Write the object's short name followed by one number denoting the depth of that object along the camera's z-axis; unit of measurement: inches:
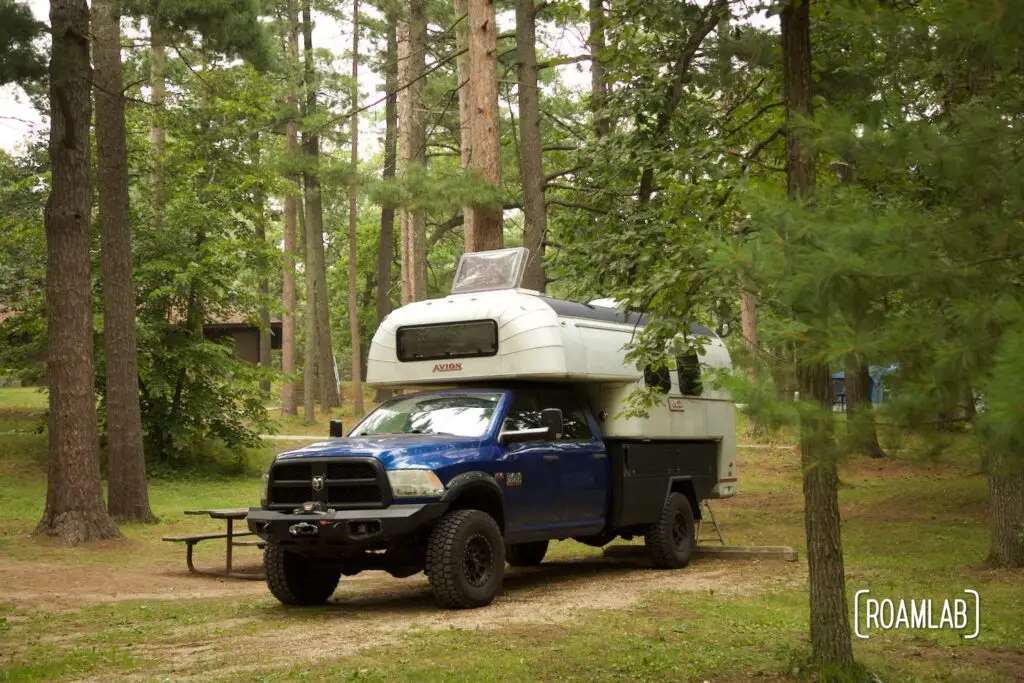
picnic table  499.5
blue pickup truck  397.7
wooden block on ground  534.6
